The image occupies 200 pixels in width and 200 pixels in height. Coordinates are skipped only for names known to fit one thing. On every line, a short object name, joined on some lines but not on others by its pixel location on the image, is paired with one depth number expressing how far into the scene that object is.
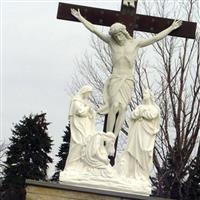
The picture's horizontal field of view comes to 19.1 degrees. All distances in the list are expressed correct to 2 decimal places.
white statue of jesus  10.23
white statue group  9.33
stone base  8.75
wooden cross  11.20
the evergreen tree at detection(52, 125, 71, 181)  21.06
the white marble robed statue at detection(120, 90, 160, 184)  9.56
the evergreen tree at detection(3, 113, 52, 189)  20.05
